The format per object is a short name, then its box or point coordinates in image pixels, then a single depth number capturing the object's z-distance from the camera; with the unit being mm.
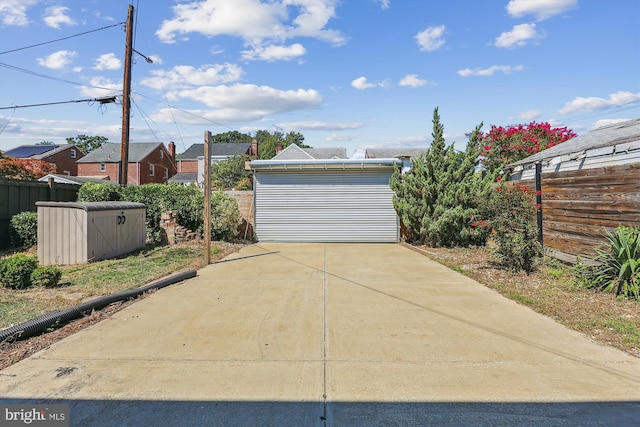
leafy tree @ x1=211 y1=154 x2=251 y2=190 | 31984
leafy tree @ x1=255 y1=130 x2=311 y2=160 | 42031
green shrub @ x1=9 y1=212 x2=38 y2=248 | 10094
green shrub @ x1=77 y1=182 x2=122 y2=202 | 12172
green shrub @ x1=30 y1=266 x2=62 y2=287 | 6100
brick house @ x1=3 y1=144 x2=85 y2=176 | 34875
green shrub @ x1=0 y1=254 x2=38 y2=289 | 5996
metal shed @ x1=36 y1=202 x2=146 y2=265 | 8406
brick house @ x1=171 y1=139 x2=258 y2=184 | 42844
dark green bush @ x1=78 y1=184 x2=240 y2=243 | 12102
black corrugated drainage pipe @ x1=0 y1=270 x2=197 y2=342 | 3955
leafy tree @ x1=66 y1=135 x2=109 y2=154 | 66375
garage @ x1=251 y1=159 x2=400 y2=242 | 13664
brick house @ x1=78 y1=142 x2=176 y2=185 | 39312
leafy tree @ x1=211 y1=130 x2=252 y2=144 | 78125
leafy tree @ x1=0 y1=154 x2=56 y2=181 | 25750
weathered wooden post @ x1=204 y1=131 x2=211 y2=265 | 8828
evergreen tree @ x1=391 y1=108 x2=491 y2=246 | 10773
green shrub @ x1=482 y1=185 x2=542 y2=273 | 7000
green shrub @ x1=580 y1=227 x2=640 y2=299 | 5223
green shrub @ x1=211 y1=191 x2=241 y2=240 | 11938
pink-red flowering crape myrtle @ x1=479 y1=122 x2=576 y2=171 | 13906
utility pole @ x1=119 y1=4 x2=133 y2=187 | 13320
